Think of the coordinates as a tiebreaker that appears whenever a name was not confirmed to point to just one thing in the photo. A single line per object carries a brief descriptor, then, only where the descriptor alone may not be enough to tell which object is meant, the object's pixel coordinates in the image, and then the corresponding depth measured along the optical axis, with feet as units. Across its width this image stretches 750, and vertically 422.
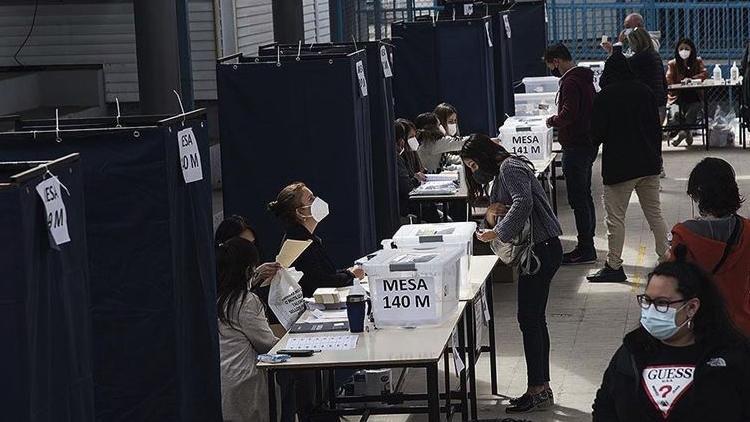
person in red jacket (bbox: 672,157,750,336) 22.47
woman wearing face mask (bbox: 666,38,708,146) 66.95
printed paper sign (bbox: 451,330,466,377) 26.58
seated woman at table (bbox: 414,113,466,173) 47.49
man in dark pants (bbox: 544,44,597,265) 44.45
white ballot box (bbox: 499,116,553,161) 47.67
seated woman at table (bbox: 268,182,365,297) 29.68
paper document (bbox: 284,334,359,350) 25.45
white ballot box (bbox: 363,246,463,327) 26.37
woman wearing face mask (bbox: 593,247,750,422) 17.01
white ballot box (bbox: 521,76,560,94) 58.34
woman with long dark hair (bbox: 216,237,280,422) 26.04
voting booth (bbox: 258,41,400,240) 37.09
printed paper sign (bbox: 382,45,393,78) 37.35
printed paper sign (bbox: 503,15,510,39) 57.77
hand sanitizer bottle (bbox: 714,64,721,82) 66.55
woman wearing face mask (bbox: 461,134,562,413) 29.55
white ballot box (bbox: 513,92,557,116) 55.31
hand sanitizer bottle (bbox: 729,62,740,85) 66.80
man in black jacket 40.09
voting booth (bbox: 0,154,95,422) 16.55
